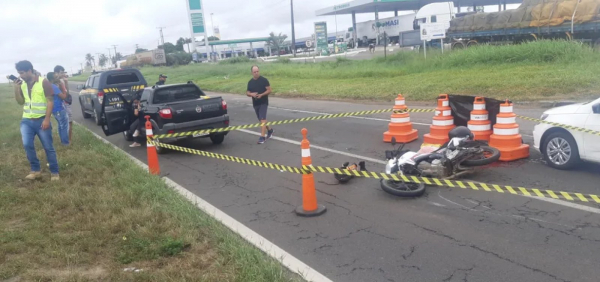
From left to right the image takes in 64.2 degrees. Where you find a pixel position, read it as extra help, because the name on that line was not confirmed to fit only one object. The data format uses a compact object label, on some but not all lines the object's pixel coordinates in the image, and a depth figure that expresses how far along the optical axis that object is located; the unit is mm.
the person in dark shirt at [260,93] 11172
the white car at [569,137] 6777
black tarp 9044
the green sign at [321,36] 50062
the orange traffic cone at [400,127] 9891
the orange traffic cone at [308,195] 5812
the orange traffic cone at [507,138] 7816
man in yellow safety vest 7570
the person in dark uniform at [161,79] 15836
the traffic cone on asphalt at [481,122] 8531
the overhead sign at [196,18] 57906
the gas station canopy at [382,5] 63712
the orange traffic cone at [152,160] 8156
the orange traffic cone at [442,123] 9086
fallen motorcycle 6754
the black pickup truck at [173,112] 10237
